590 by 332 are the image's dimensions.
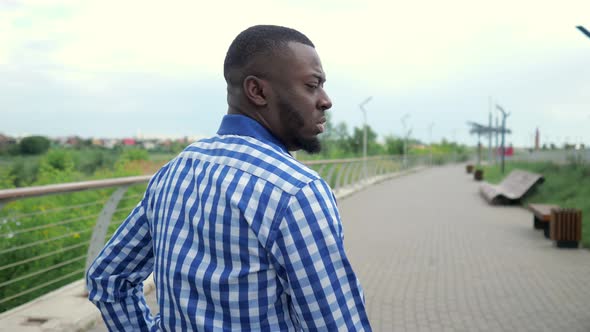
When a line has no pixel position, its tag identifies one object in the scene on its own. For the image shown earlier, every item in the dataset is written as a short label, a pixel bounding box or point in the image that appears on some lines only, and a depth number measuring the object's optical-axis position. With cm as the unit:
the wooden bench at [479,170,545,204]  1514
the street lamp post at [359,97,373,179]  2788
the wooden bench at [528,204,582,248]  857
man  96
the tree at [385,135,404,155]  5543
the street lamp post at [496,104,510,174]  2666
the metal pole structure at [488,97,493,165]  4341
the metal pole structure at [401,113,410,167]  3745
